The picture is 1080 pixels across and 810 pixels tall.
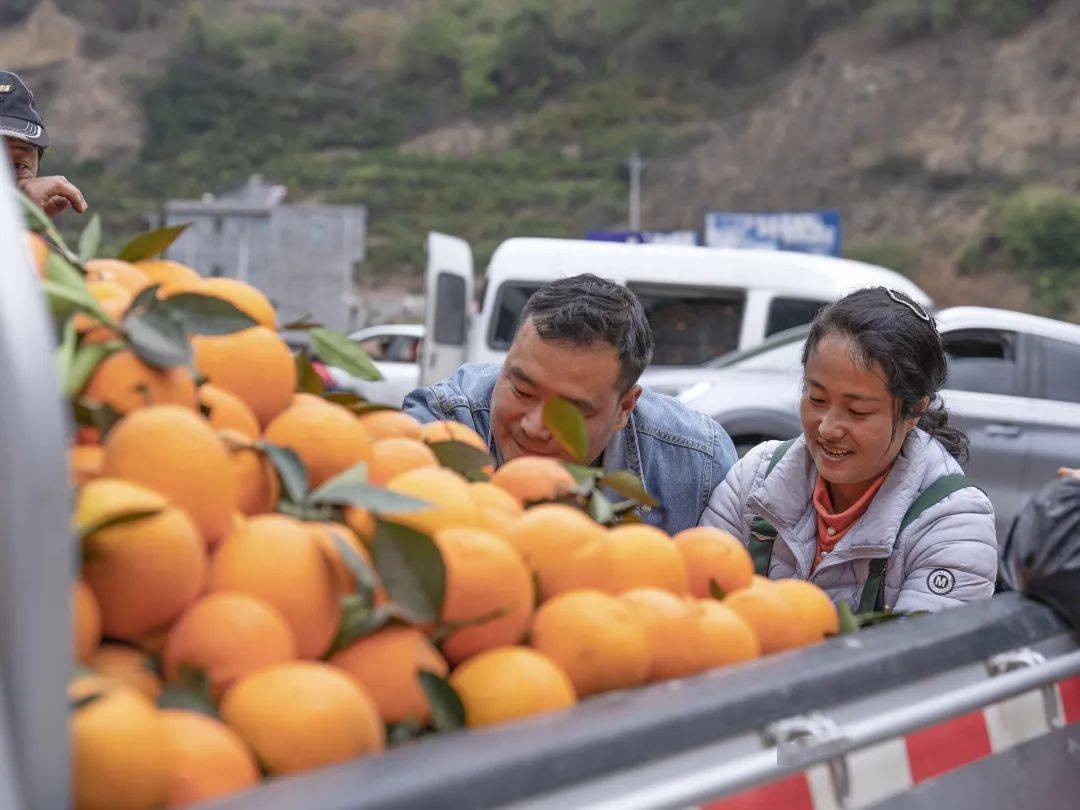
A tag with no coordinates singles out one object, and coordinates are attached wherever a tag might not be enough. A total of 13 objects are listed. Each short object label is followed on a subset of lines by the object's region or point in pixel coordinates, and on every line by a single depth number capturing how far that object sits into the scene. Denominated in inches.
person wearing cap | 137.8
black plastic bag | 65.8
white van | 419.2
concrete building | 1443.2
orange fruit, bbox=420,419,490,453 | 68.8
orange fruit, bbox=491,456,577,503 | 64.3
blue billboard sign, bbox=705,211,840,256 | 943.0
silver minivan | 307.3
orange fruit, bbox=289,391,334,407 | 59.4
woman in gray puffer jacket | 92.7
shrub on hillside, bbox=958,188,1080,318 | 1813.5
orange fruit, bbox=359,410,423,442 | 65.1
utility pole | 2217.9
